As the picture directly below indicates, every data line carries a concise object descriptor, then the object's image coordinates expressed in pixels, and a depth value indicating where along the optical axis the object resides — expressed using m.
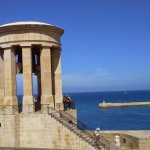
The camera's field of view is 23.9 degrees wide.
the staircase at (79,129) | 19.19
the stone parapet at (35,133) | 19.30
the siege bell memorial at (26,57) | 20.59
